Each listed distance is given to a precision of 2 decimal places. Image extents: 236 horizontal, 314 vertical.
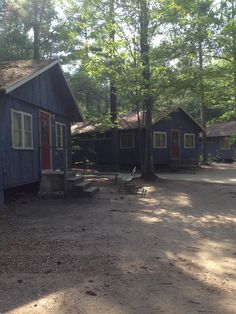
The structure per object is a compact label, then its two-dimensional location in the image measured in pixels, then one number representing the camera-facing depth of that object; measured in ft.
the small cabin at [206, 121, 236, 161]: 90.28
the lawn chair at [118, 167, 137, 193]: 33.31
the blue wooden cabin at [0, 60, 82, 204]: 26.10
